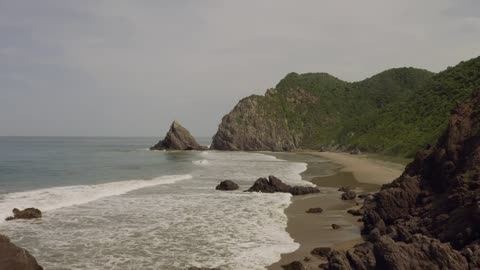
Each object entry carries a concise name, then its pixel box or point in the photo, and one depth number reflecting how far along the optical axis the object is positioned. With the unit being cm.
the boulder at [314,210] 2502
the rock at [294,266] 1434
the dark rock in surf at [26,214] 2317
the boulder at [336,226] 2063
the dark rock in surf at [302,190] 3216
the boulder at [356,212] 2343
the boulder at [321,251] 1594
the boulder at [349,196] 2942
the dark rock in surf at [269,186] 3303
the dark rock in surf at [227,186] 3406
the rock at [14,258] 1258
